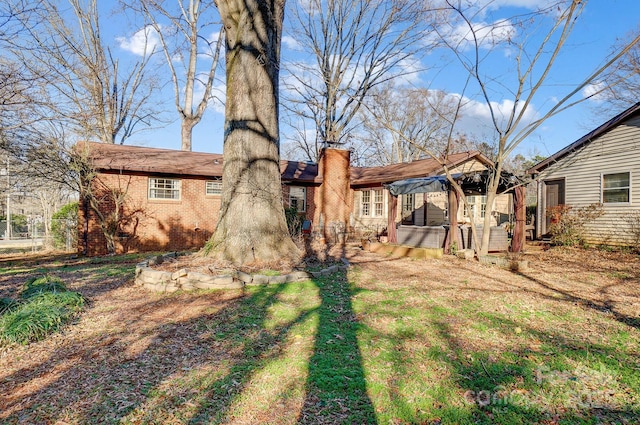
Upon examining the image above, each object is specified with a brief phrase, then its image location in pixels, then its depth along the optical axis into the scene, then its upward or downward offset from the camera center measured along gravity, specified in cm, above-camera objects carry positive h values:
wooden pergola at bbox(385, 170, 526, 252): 1064 +74
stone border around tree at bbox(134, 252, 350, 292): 588 -118
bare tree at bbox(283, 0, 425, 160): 2244 +979
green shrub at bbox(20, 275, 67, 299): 496 -115
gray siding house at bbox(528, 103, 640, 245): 1168 +136
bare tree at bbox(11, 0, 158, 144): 1784 +758
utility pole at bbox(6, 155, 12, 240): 2603 -134
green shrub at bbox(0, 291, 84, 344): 386 -128
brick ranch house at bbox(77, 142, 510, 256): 1320 +59
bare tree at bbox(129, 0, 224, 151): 2036 +775
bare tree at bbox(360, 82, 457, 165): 3105 +703
